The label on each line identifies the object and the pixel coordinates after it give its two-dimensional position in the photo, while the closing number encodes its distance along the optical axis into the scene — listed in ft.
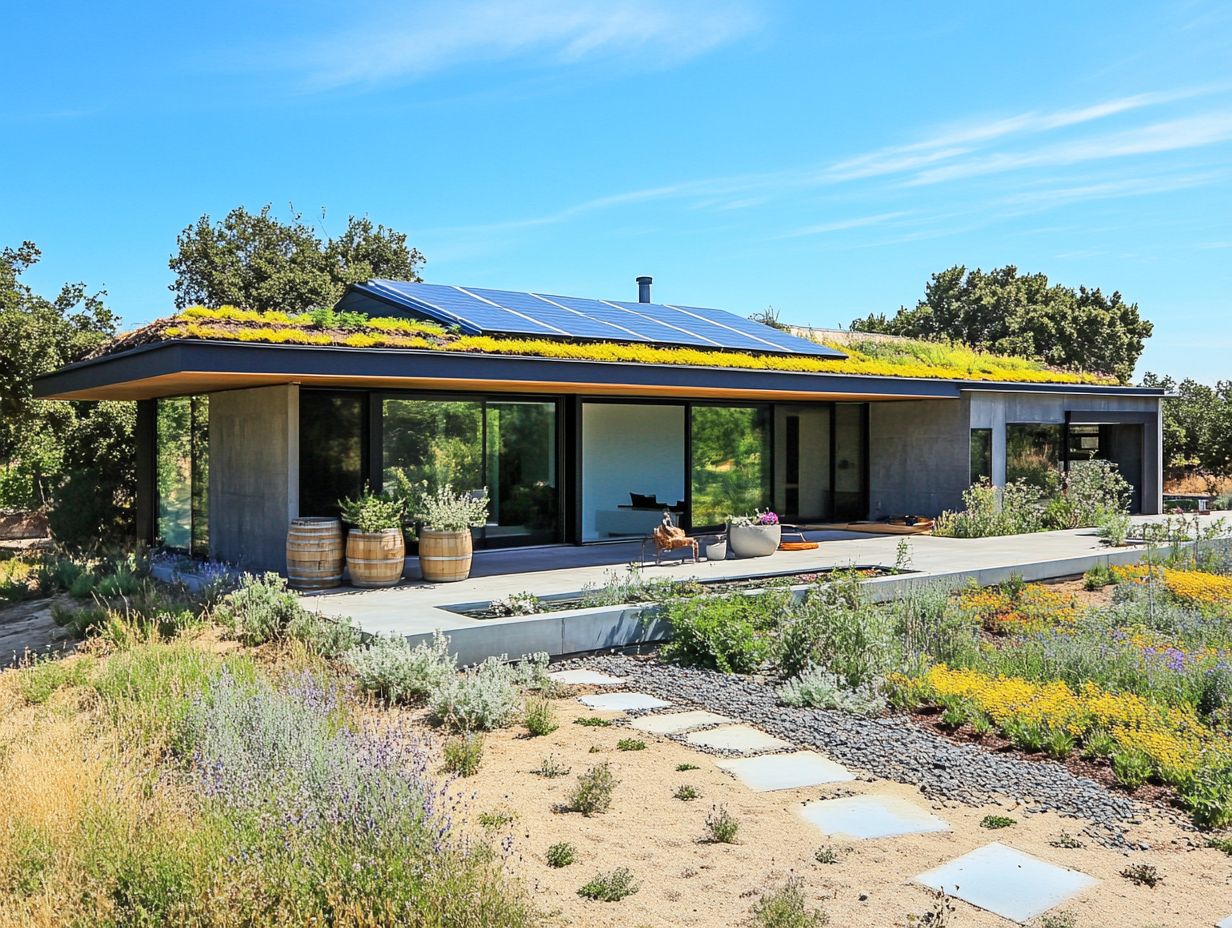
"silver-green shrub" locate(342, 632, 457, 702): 20.74
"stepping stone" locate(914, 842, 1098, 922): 11.38
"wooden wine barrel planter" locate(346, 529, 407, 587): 32.94
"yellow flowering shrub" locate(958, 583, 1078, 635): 27.50
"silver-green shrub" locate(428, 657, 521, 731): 19.12
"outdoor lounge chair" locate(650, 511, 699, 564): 39.16
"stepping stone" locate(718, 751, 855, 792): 16.05
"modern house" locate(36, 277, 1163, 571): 34.01
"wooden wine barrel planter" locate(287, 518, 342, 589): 32.94
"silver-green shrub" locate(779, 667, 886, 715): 20.42
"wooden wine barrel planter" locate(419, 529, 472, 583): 34.05
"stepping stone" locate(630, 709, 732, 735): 19.33
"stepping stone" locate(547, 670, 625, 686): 23.26
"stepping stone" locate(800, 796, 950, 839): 13.88
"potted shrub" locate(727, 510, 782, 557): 41.98
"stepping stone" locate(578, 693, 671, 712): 20.93
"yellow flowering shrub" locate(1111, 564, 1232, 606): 30.32
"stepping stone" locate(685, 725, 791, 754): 18.06
